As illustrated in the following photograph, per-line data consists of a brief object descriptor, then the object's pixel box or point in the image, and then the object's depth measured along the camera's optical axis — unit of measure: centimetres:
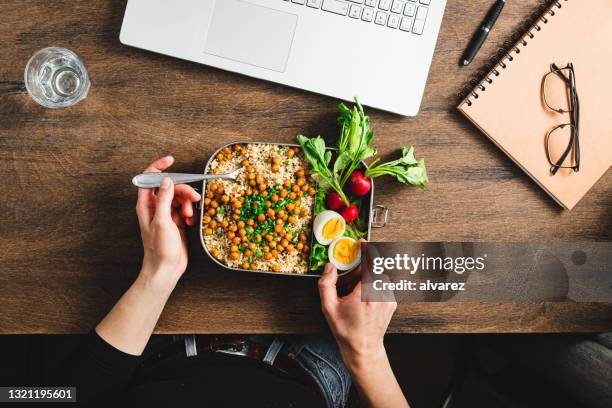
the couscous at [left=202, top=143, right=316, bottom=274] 97
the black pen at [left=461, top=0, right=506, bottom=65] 104
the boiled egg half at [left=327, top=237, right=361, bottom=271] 95
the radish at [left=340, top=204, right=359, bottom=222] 97
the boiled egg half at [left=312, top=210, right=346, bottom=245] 95
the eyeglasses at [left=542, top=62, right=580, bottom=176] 105
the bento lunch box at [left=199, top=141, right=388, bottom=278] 95
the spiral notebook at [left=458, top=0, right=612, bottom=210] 104
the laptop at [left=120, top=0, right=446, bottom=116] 99
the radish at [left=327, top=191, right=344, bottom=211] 97
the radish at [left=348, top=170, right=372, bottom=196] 96
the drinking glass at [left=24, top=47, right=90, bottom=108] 99
